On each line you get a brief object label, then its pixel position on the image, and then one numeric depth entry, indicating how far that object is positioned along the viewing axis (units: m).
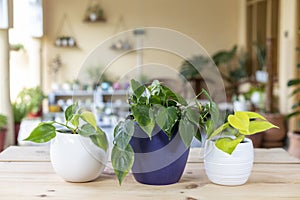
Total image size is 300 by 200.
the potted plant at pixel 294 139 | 3.96
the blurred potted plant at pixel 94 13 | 7.20
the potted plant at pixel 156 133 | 1.20
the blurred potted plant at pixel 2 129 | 4.39
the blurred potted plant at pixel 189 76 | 5.48
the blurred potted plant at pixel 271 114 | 5.11
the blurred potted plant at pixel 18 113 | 5.04
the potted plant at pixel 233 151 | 1.24
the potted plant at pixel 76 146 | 1.25
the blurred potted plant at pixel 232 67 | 6.90
